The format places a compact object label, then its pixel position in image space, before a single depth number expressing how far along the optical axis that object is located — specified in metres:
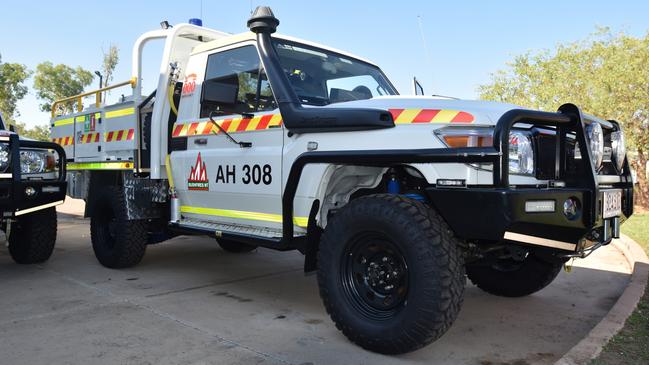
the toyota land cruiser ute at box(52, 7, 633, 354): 2.73
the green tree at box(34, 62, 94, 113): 33.81
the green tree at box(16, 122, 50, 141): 39.59
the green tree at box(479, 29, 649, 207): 11.81
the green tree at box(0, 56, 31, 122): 24.54
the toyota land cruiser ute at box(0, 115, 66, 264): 4.74
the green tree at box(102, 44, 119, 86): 27.24
